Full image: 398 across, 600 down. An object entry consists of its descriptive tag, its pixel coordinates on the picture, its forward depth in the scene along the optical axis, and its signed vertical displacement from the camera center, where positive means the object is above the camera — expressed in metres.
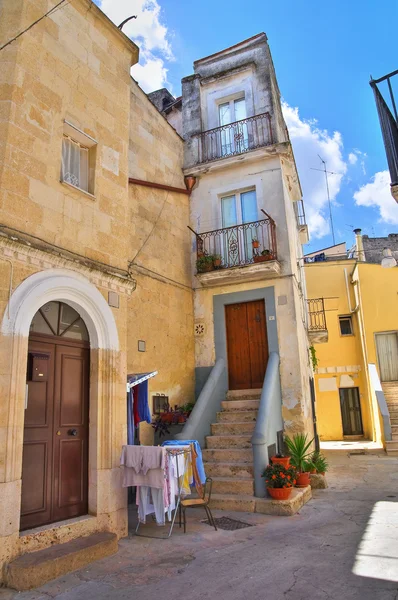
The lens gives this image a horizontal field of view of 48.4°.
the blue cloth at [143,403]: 7.79 +0.08
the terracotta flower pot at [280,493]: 7.16 -1.45
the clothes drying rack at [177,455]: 5.93 -0.73
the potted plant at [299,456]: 8.38 -1.08
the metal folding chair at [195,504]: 5.98 -1.30
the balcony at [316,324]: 15.32 +3.06
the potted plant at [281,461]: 7.74 -1.02
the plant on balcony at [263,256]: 10.19 +3.28
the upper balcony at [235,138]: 11.14 +6.73
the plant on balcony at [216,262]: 10.74 +3.35
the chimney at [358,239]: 22.88 +7.99
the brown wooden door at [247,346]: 10.27 +1.32
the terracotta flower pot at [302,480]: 8.34 -1.46
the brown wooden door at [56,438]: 5.10 -0.31
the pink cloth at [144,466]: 5.71 -0.74
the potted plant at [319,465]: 9.59 -1.38
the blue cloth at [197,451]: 6.35 -0.66
